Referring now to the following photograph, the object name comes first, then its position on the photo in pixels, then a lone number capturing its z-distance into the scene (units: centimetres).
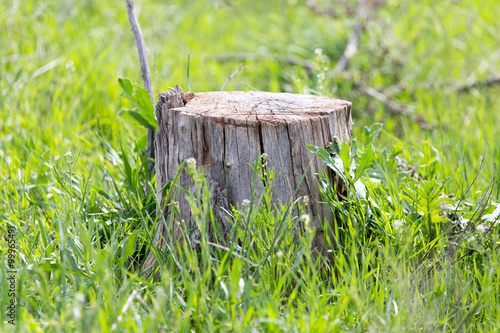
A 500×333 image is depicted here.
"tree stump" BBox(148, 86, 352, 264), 377
